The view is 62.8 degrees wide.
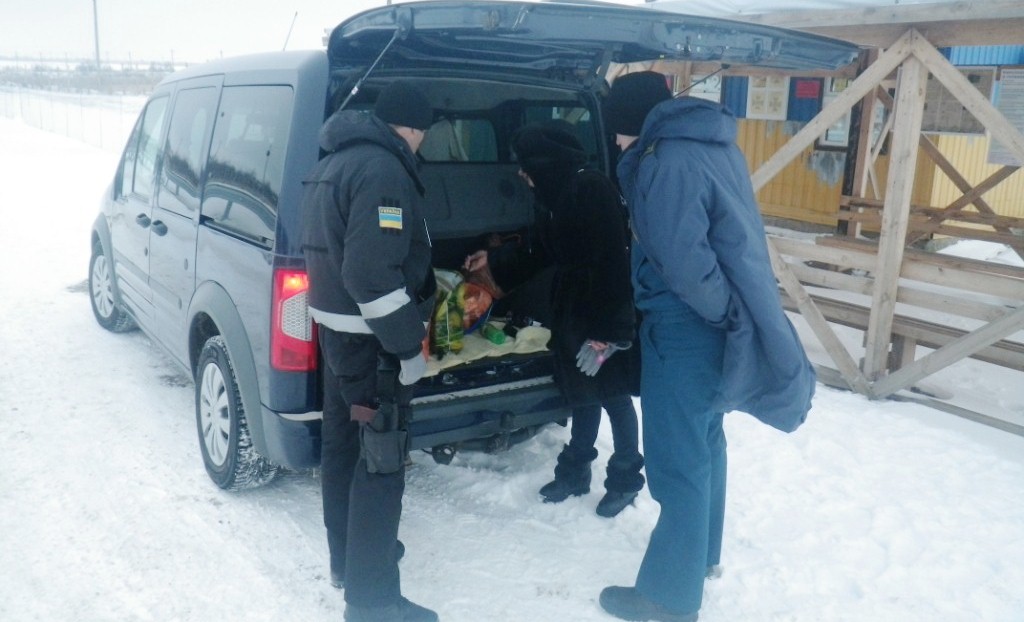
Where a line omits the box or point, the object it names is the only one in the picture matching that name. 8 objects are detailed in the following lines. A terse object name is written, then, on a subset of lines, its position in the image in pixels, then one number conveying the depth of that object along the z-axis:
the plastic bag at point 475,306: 3.66
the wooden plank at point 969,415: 4.94
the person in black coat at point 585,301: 3.24
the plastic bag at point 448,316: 3.40
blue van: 2.93
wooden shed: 4.87
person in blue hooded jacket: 2.71
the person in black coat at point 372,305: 2.63
